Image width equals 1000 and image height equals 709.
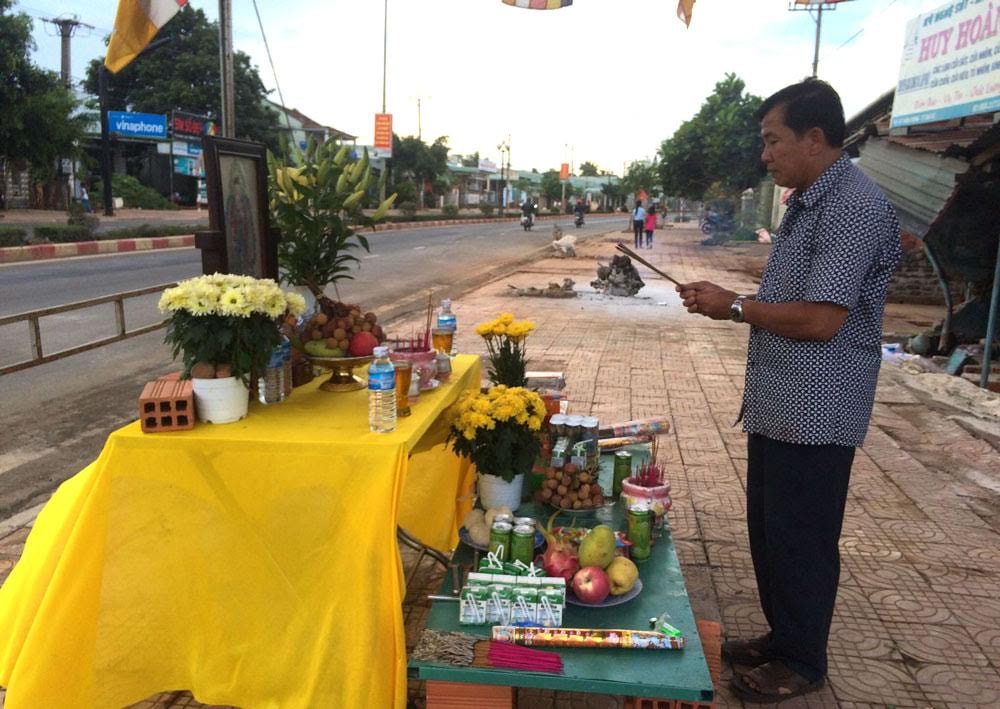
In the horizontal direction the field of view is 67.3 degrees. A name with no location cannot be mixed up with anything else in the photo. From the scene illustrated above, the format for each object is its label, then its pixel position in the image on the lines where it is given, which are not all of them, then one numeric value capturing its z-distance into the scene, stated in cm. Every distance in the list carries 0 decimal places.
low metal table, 196
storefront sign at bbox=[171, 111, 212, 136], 3294
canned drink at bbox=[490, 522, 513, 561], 247
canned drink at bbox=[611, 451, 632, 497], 327
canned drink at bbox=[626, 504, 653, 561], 267
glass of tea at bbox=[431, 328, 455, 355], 336
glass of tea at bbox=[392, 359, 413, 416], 249
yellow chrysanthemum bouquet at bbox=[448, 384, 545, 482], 276
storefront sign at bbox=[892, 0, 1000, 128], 652
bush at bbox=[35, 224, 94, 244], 1741
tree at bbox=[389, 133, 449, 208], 4853
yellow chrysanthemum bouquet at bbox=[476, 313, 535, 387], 358
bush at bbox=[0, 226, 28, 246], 1570
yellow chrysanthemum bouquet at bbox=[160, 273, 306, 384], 228
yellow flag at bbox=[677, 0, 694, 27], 560
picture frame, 269
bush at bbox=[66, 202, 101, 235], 1891
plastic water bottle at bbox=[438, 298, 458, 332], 342
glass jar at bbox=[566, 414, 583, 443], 337
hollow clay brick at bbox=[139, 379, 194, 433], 222
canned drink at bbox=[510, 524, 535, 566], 247
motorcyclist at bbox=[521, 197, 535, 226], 3316
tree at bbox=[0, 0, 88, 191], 2001
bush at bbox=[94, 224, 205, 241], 1938
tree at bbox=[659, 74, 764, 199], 2762
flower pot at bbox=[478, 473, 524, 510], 293
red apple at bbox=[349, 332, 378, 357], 267
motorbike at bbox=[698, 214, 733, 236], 3067
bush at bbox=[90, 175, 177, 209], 3253
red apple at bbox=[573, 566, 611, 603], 232
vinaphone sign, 3194
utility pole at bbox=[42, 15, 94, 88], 3225
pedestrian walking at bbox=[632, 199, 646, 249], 2496
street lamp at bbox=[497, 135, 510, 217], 6956
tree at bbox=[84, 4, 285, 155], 3462
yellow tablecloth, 212
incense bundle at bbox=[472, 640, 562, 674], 200
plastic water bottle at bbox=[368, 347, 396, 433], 224
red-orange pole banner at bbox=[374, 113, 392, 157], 3391
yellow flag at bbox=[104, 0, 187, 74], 515
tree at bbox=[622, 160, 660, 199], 5392
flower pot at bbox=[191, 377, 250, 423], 230
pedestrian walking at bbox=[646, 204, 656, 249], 2600
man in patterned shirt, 219
